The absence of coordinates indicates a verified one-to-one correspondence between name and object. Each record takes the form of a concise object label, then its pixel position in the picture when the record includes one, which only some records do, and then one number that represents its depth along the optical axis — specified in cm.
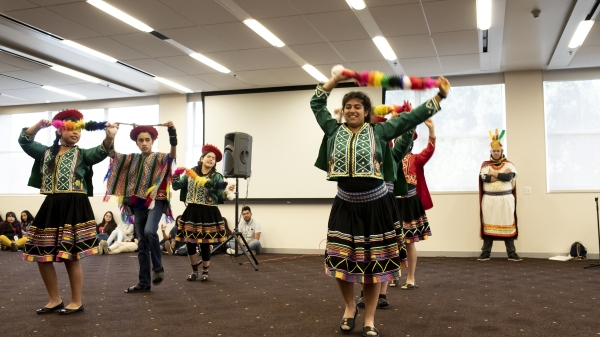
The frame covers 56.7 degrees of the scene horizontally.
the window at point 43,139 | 1174
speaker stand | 741
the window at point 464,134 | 960
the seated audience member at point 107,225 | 1094
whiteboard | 1020
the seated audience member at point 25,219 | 1149
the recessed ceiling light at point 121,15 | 614
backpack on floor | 874
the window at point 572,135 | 920
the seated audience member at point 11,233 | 1052
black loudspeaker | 775
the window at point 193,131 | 1113
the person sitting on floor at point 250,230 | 988
